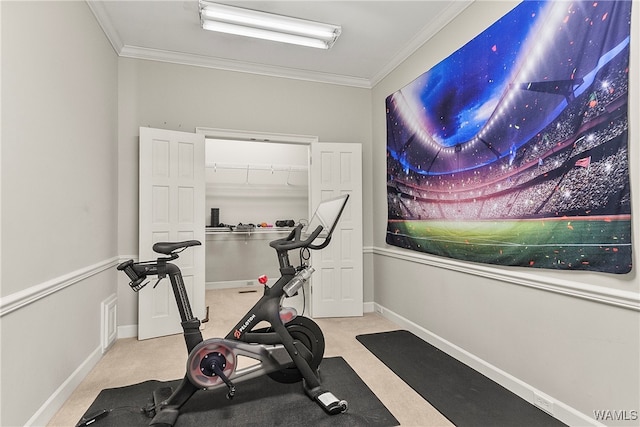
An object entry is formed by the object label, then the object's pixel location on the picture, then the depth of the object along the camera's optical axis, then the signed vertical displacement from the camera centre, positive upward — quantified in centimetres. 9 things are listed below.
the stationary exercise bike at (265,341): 191 -83
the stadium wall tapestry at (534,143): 164 +50
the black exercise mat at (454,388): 188 -121
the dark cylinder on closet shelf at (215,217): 548 +0
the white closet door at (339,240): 387 -28
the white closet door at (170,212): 324 +6
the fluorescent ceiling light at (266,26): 265 +175
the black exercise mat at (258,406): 186 -122
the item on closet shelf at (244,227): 551 -17
